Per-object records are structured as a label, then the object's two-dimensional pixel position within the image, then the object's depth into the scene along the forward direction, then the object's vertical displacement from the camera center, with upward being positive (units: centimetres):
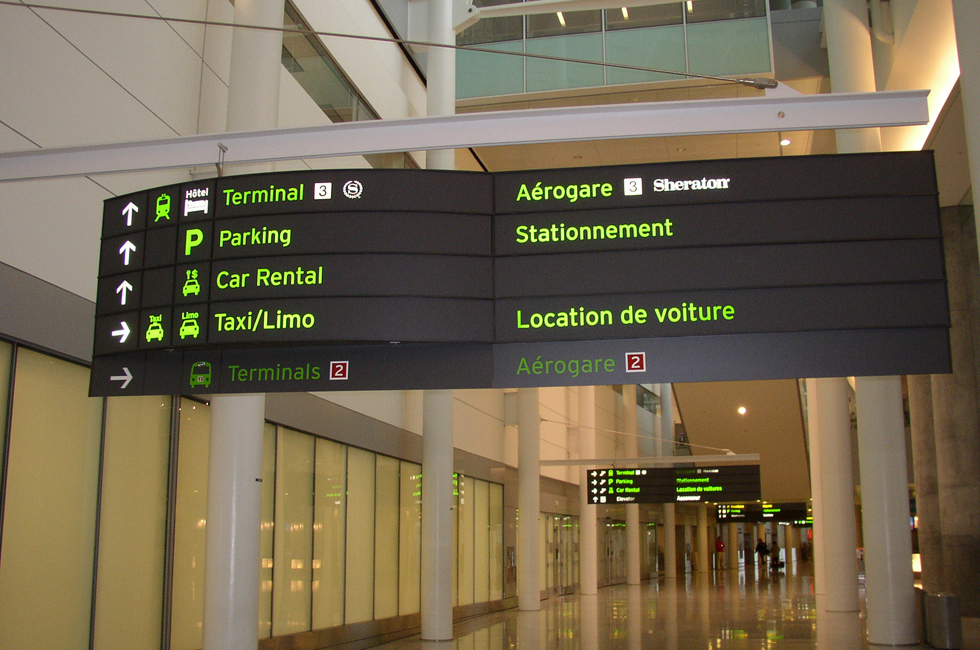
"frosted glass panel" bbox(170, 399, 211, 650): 1103 -33
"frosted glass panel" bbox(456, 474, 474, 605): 2206 -95
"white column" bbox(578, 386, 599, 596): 3156 -161
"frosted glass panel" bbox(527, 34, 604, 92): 1919 +905
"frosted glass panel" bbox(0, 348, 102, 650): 850 -5
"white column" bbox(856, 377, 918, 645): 1436 -25
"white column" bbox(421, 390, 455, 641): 1642 -30
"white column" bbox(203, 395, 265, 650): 955 -29
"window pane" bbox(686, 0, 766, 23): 1852 +973
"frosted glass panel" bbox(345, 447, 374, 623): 1627 -66
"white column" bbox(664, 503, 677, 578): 4664 -241
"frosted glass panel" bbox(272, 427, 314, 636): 1371 -50
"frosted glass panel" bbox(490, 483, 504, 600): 2481 -112
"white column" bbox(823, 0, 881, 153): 1523 +745
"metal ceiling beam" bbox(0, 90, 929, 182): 613 +251
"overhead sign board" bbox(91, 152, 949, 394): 597 +149
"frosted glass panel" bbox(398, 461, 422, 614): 1870 -80
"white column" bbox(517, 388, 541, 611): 2519 +36
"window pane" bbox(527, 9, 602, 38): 1959 +1004
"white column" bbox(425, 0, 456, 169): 1711 +816
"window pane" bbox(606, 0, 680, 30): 1898 +987
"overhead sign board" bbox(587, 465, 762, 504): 2814 +45
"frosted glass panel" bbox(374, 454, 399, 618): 1752 -73
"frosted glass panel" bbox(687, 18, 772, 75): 1834 +891
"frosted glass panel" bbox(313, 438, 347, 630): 1499 -54
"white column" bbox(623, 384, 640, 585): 3912 -165
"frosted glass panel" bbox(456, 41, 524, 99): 1977 +908
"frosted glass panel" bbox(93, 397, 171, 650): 980 -25
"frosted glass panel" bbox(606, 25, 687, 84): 1884 +912
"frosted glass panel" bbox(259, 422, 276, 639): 1320 -37
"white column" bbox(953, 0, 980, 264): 616 +283
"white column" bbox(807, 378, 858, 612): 1903 +8
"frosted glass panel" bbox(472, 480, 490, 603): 2338 -104
